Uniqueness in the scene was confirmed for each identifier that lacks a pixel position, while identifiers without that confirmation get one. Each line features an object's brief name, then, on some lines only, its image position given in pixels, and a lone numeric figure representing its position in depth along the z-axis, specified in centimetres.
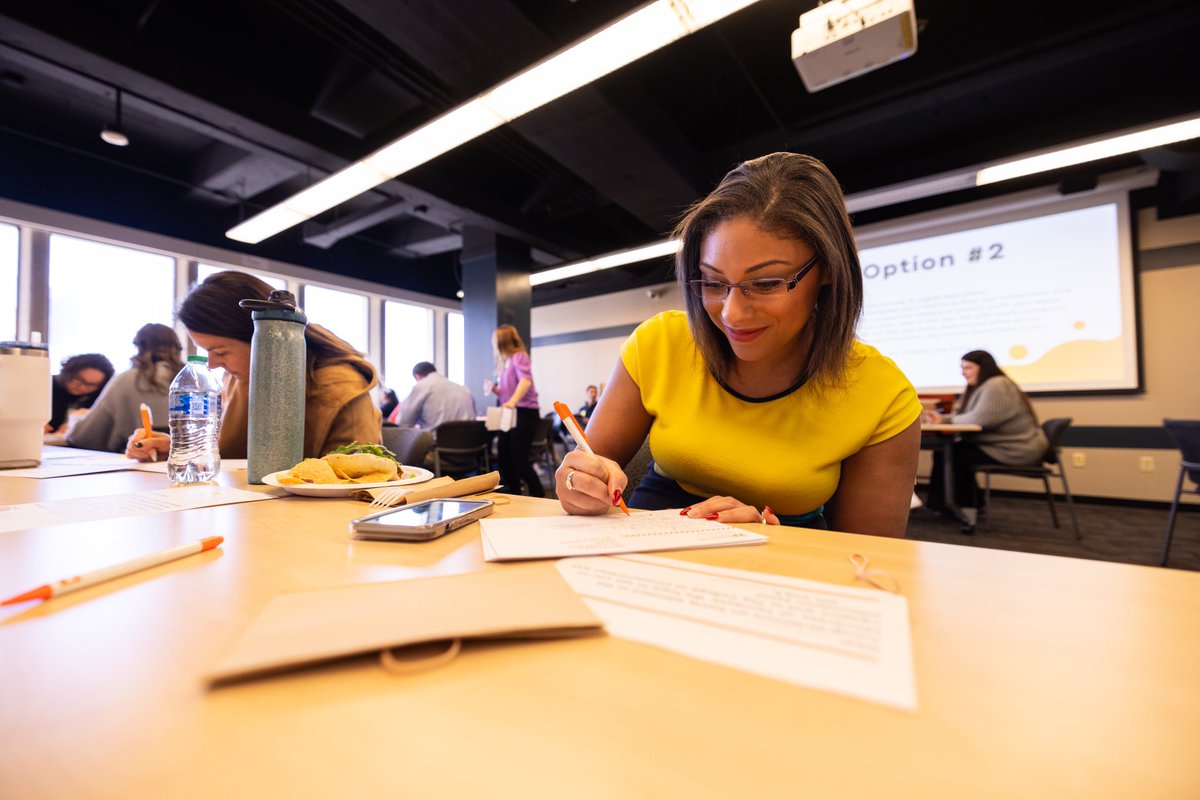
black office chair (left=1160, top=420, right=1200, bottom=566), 246
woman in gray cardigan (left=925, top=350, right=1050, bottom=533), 342
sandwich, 92
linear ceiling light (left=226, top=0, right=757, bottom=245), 230
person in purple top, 432
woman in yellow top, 94
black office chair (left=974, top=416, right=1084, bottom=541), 338
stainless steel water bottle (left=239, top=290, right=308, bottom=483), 98
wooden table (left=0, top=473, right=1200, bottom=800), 21
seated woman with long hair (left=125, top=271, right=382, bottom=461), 138
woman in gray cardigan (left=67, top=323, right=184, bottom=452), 233
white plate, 87
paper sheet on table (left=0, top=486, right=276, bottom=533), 70
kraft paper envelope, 29
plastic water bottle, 112
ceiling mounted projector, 211
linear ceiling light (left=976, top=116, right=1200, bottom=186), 325
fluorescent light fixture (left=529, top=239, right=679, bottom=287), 548
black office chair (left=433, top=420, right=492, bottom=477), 398
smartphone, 59
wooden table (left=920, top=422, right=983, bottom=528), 369
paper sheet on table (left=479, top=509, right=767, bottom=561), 54
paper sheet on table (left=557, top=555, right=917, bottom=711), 30
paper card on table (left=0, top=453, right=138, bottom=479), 123
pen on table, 39
